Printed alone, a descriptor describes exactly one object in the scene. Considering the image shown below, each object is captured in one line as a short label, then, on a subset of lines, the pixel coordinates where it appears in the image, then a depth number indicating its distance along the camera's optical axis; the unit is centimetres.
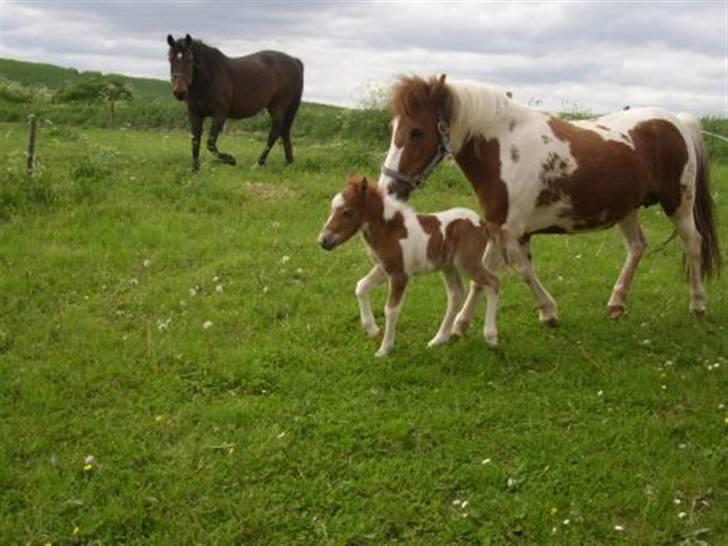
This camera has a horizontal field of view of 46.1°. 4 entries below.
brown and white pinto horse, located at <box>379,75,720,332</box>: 755
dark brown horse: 1521
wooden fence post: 1293
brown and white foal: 727
